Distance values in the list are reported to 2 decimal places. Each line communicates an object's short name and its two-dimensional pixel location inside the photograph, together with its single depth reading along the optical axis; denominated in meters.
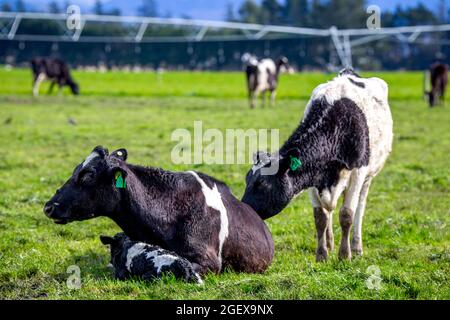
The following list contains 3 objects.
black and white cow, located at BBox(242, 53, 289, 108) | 33.56
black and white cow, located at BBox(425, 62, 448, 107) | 35.53
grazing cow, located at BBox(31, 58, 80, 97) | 41.66
